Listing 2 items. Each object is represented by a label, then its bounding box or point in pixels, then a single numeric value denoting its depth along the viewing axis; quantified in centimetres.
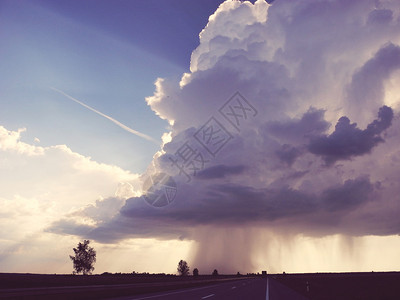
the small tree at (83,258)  11336
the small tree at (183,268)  16500
